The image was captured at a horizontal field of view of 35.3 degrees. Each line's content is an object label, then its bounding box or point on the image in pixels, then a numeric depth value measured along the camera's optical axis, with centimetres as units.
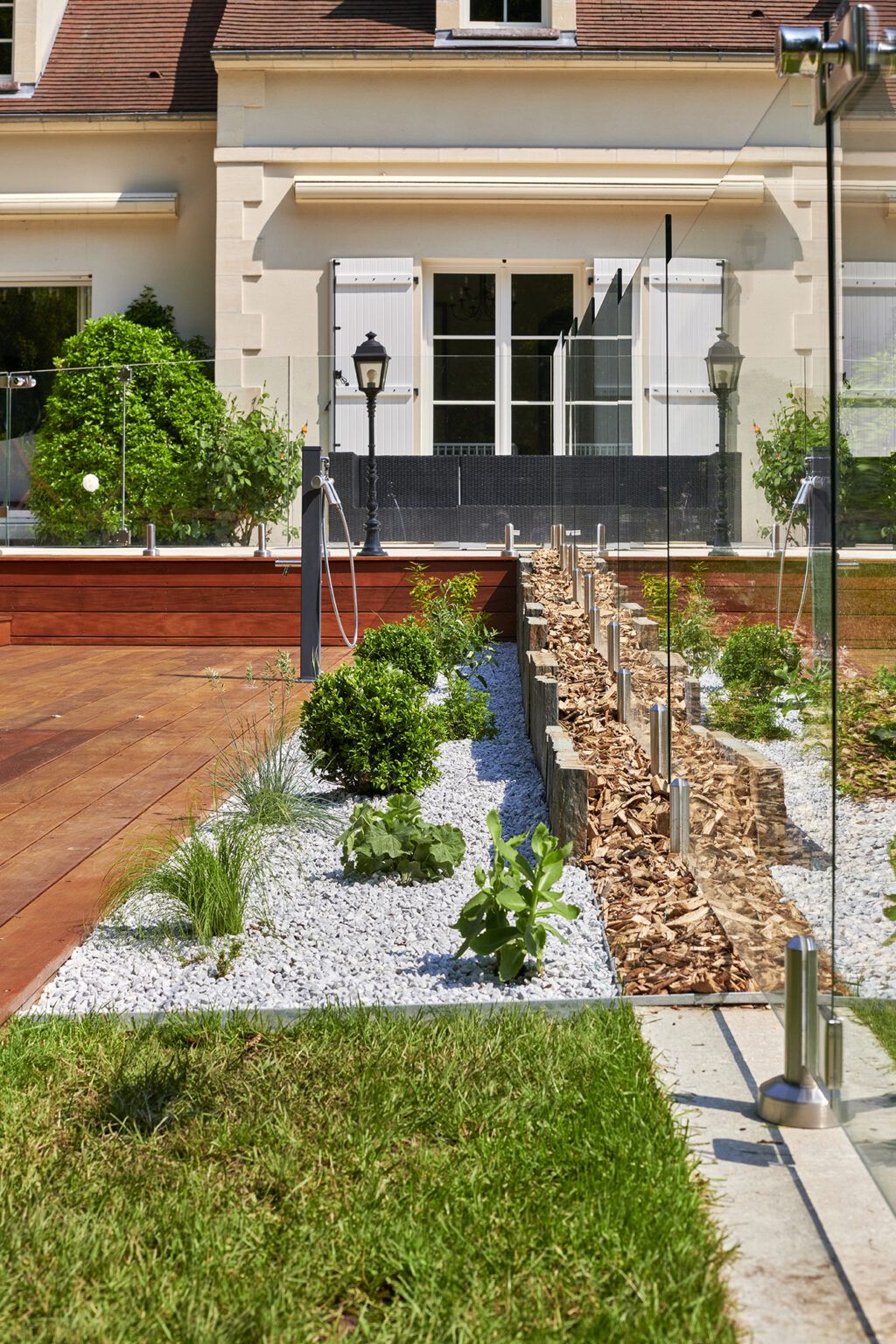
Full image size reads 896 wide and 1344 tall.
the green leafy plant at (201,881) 347
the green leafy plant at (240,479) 1123
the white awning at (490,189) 1466
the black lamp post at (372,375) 1114
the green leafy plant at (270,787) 439
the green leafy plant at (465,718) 613
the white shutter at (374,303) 1477
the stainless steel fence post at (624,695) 513
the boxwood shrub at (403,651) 666
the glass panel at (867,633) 207
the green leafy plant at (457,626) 751
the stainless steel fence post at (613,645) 556
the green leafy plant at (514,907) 313
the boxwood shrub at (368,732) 481
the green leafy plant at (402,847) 392
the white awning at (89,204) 1550
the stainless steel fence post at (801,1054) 234
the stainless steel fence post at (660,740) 421
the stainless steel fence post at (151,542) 1112
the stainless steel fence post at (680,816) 374
